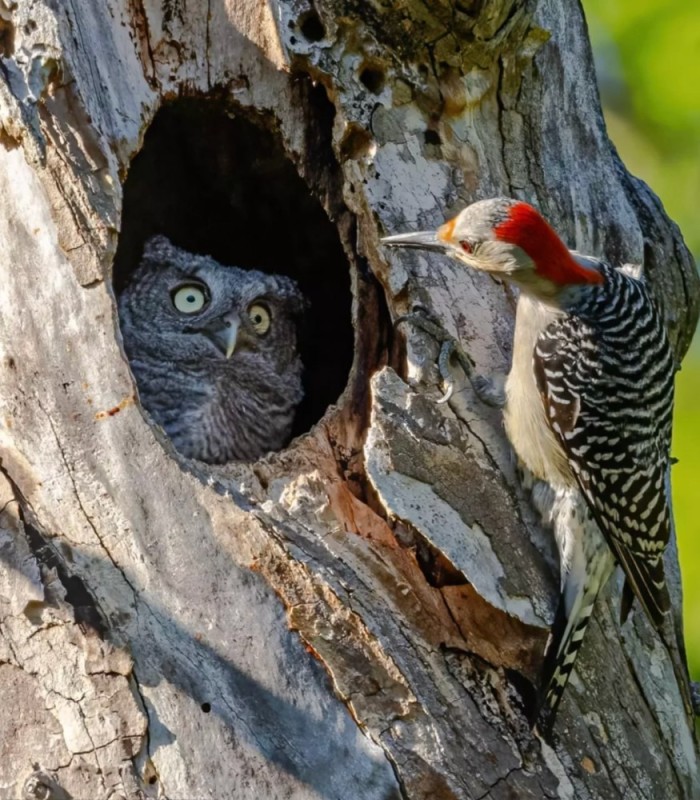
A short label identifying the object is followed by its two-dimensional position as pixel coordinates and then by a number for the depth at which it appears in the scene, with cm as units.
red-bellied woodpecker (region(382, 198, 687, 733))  671
